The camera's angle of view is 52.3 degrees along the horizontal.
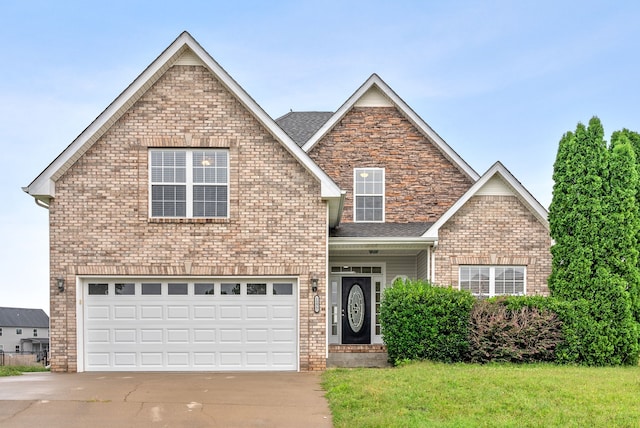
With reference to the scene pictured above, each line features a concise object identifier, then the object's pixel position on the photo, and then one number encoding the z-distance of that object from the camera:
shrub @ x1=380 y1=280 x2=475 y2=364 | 14.32
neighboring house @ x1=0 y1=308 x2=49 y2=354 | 74.44
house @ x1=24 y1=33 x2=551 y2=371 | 14.64
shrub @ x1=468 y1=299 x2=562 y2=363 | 14.38
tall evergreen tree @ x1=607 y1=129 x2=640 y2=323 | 15.22
